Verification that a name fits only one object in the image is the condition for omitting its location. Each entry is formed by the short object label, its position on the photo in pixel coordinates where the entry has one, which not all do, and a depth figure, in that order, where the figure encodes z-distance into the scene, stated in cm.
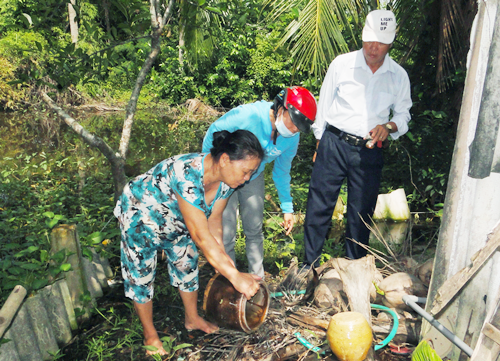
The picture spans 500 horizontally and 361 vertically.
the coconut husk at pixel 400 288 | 284
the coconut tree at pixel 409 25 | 484
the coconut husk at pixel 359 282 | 262
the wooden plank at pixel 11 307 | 200
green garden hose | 255
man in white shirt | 309
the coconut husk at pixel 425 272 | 294
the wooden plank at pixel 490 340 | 169
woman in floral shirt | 210
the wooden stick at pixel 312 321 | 272
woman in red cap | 262
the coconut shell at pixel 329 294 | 289
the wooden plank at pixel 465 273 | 191
